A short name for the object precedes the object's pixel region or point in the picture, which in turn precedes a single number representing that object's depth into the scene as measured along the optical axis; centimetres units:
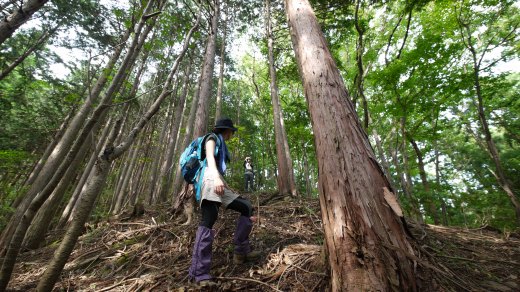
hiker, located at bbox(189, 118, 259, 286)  226
